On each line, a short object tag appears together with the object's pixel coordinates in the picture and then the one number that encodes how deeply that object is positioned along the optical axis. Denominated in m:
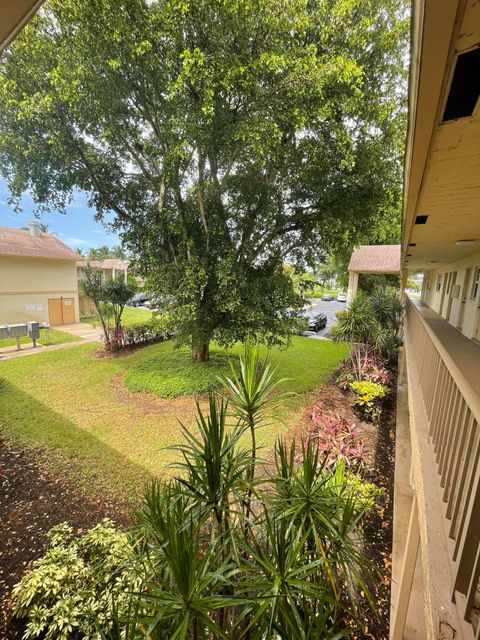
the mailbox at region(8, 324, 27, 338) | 11.95
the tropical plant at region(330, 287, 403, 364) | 9.78
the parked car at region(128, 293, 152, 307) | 28.14
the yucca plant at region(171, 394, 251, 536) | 1.90
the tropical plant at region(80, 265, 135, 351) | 11.69
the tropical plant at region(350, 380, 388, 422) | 6.92
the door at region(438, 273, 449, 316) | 11.28
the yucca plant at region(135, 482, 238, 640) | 1.39
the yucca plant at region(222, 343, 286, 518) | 2.34
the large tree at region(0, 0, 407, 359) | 5.43
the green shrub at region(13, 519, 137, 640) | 2.21
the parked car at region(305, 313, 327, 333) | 17.56
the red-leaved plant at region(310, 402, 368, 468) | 4.65
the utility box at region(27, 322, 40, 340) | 12.42
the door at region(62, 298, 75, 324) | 17.80
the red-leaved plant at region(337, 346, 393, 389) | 7.99
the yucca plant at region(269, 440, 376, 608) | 1.83
